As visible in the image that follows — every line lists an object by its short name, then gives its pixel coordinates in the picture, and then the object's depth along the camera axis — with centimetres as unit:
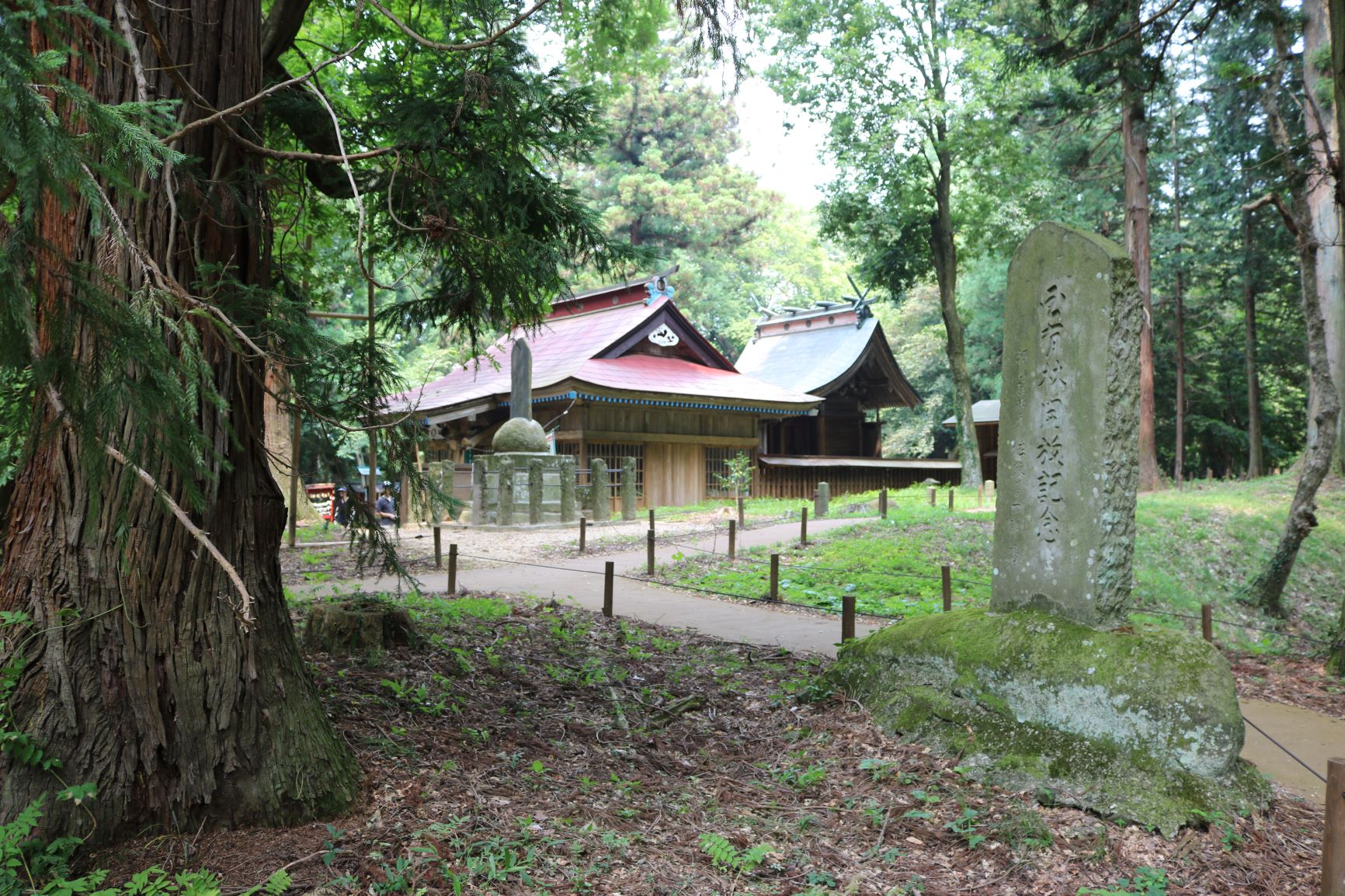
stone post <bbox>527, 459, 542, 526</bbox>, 1844
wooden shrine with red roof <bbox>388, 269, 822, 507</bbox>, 2166
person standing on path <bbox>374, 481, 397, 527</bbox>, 1846
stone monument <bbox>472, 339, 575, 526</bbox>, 1825
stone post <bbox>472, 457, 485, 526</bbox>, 1833
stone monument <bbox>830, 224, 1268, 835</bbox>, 448
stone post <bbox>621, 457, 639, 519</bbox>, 2022
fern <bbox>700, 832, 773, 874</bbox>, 377
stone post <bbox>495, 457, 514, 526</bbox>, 1820
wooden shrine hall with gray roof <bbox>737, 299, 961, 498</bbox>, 2697
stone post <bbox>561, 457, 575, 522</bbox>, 1886
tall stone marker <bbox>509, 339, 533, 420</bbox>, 1914
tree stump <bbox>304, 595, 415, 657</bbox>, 617
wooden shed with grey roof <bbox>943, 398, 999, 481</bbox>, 2580
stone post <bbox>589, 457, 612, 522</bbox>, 1975
